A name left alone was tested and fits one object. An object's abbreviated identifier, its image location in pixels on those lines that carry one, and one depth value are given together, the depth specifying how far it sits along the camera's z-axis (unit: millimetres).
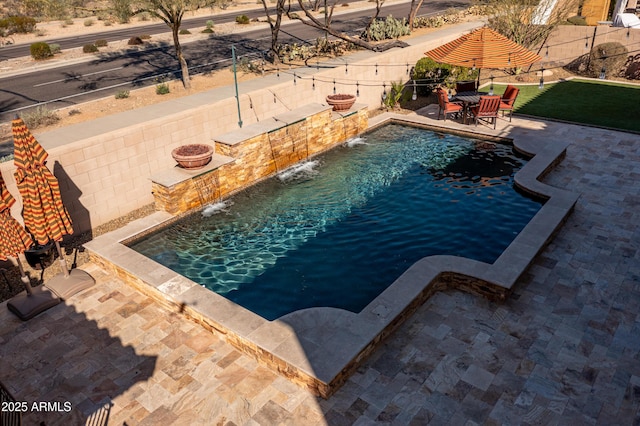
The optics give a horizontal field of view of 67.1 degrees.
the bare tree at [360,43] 25030
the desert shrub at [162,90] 19672
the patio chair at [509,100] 20172
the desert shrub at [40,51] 32344
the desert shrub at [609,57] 26281
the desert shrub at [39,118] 16172
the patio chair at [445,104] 20500
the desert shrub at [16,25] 45059
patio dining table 20734
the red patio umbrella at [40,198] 9641
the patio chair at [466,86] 22484
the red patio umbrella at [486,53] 19297
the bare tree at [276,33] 24172
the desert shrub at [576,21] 33656
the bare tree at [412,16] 34094
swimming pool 11156
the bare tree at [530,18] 28406
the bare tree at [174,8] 18641
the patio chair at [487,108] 19594
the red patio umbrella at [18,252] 9828
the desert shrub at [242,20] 44666
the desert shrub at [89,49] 33562
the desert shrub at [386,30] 30812
